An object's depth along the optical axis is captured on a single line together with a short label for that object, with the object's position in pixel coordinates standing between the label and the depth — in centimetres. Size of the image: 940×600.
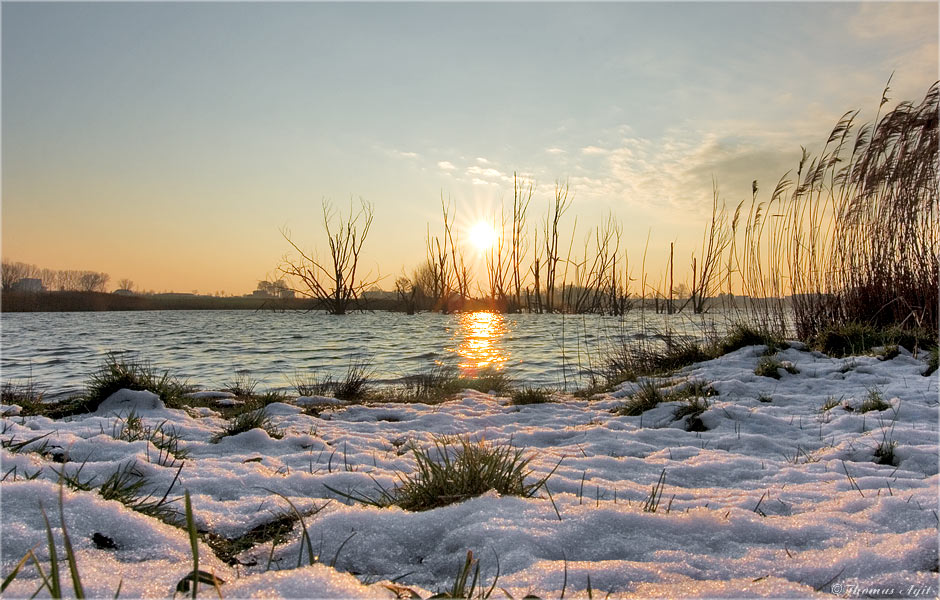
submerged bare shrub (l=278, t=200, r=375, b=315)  2553
